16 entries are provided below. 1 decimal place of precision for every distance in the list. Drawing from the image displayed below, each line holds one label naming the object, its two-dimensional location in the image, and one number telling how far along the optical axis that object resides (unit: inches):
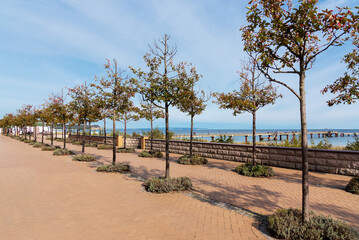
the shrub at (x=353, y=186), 255.7
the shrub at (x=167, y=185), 265.3
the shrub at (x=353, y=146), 422.9
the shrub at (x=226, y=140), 604.8
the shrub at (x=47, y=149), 744.4
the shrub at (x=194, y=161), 471.1
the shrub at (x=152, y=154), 591.3
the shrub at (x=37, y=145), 865.5
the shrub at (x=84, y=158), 507.8
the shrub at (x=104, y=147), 788.0
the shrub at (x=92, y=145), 906.7
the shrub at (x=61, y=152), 611.8
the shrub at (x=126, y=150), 695.4
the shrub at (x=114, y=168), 389.1
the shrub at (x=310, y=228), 143.9
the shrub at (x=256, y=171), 347.8
